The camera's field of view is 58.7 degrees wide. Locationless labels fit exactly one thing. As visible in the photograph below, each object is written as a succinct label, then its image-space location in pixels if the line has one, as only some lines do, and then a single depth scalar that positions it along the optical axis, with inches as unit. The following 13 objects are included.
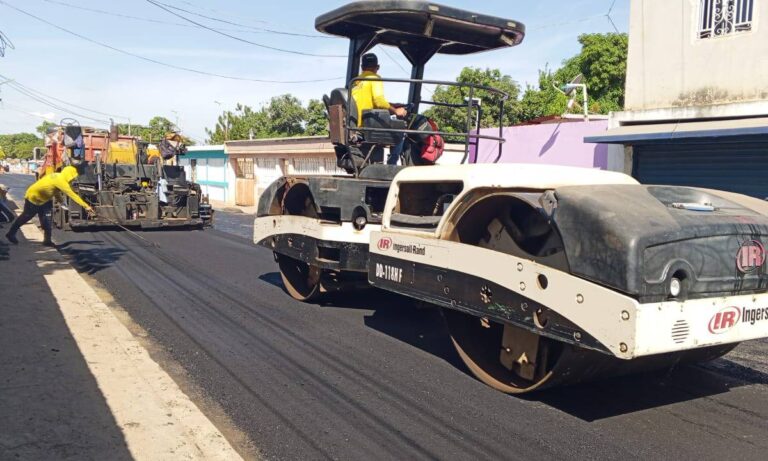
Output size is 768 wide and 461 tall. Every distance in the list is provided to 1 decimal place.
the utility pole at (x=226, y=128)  1720.0
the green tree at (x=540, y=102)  982.4
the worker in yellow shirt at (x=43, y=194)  454.9
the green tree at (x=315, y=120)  1516.4
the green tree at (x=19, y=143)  4218.5
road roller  140.6
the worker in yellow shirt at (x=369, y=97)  262.5
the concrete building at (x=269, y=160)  981.8
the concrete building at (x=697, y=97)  444.5
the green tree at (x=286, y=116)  1610.5
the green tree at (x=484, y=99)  861.0
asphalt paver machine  588.4
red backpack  271.3
